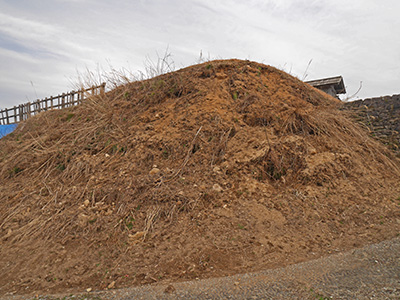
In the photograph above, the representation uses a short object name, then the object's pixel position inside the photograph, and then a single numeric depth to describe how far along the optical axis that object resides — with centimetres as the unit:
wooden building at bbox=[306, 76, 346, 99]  1280
